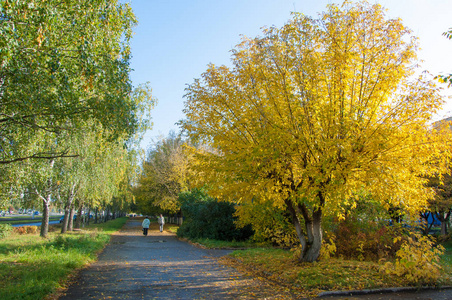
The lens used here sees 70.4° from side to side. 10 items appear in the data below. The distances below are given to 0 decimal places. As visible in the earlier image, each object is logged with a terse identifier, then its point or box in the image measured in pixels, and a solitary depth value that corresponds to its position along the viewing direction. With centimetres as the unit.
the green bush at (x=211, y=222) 2045
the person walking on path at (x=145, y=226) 2705
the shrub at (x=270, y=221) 1322
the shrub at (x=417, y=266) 798
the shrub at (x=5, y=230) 1975
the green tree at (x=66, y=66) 704
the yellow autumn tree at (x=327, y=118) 802
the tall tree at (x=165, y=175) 3303
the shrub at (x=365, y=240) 1184
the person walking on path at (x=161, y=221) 3136
